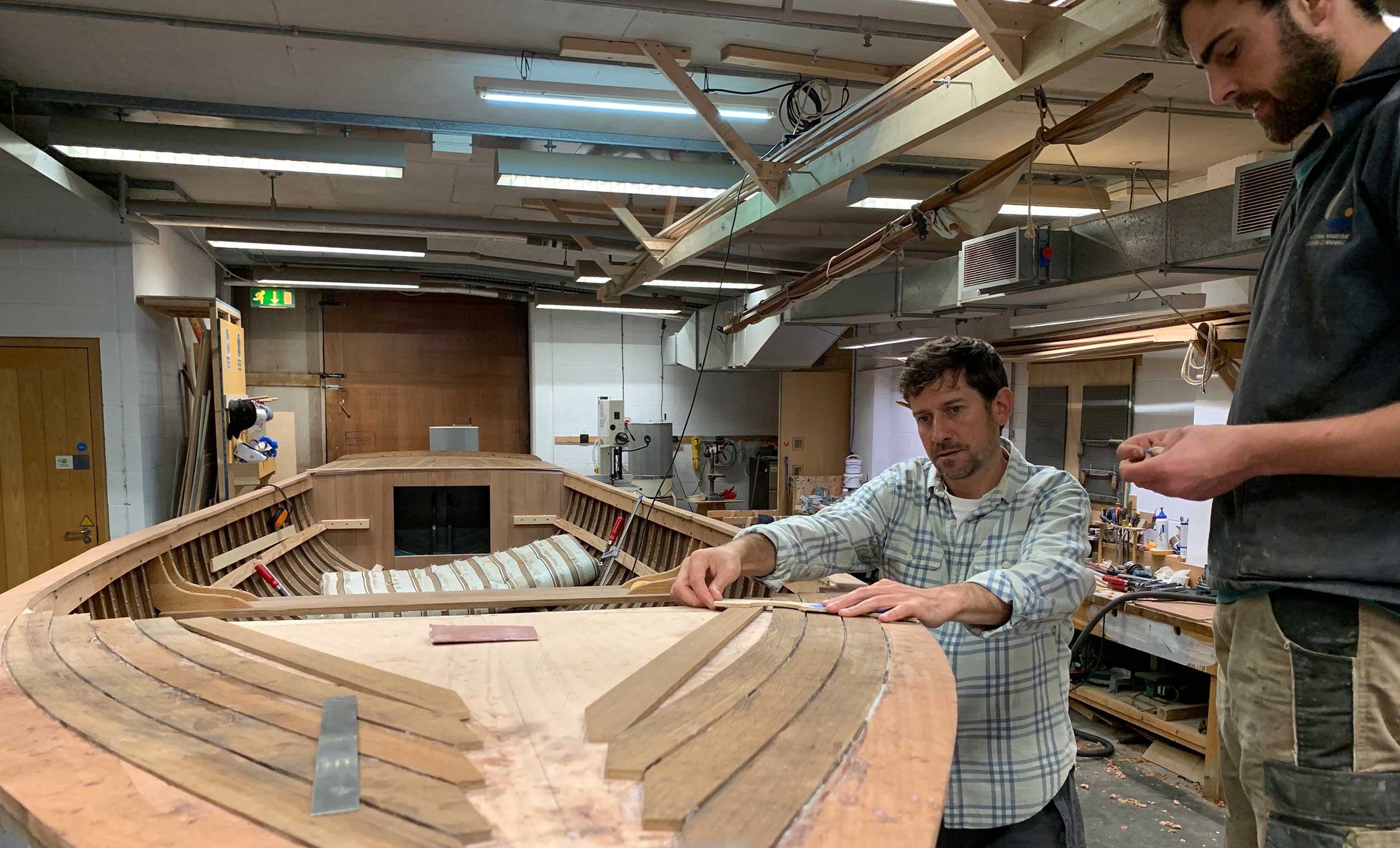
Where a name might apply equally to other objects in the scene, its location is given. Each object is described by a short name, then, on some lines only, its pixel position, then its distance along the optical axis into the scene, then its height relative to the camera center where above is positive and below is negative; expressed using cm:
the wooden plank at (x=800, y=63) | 382 +163
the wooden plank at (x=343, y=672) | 116 -48
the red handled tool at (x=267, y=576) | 440 -113
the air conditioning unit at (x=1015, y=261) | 423 +72
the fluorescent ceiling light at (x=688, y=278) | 789 +113
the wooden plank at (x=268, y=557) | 399 -106
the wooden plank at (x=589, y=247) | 645 +124
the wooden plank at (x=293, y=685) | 104 -48
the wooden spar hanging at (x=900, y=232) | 282 +84
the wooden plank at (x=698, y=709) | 97 -48
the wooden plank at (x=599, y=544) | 450 -109
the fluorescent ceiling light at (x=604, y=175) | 464 +125
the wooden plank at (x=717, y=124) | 361 +126
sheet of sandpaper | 153 -51
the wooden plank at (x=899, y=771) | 79 -46
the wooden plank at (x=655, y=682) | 110 -48
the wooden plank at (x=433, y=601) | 227 -70
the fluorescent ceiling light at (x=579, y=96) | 371 +140
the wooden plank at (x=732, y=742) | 85 -47
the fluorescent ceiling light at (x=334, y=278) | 965 +130
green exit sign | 984 +102
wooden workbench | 372 -134
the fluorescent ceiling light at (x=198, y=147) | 425 +129
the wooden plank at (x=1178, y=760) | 394 -196
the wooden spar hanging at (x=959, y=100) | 232 +109
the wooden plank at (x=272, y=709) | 94 -48
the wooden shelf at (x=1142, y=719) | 397 -180
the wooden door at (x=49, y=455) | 591 -62
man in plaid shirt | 151 -40
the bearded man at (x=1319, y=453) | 85 -7
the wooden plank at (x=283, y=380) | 1039 -1
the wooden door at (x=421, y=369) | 1085 +15
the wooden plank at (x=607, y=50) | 371 +162
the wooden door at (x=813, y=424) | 1053 -54
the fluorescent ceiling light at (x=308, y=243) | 732 +134
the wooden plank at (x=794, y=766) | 80 -46
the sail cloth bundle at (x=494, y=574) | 420 -112
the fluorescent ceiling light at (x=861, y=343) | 756 +45
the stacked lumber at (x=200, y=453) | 661 -66
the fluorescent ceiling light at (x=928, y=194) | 461 +116
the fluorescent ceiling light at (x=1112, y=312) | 459 +52
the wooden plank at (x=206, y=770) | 78 -46
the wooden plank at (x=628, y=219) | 557 +118
